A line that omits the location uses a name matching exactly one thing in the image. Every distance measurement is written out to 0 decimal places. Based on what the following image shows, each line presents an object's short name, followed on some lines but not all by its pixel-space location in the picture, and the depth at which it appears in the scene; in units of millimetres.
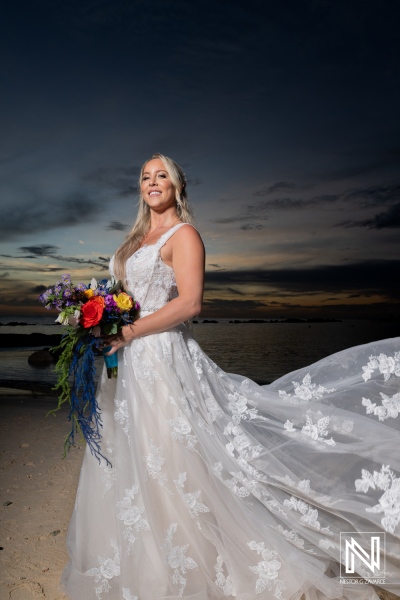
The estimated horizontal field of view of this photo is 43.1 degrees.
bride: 2602
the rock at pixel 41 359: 17516
